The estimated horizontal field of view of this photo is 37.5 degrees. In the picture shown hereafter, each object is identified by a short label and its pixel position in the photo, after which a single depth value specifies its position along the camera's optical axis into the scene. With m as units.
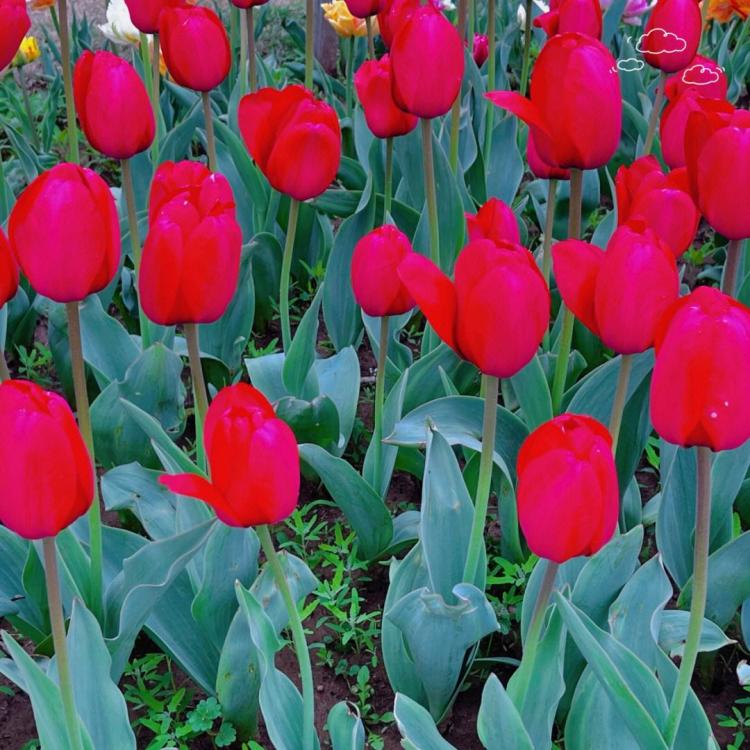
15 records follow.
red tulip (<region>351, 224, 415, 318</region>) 1.45
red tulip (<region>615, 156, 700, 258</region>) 1.40
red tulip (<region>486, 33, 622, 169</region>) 1.33
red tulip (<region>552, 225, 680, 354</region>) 1.14
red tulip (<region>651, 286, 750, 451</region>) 0.94
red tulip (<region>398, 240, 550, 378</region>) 1.08
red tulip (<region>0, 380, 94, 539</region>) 0.94
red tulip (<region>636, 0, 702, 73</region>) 1.97
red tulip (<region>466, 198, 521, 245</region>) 1.39
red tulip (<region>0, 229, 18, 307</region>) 1.23
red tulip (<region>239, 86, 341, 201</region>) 1.60
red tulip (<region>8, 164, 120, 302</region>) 1.13
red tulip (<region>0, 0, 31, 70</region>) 1.78
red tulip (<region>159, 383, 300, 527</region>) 0.98
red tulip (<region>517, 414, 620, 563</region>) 0.98
